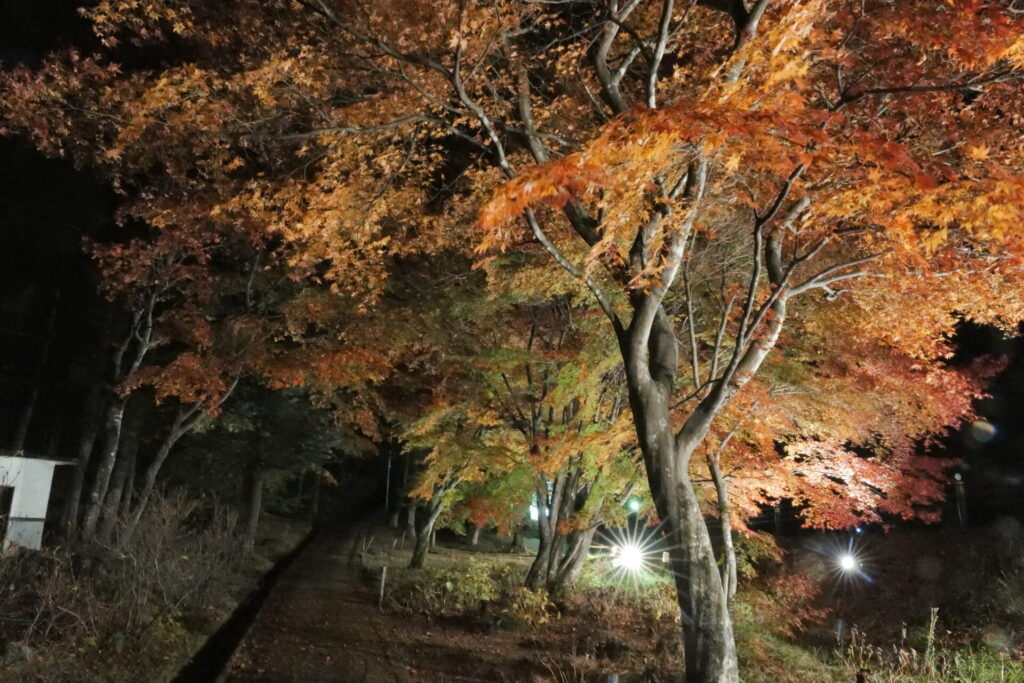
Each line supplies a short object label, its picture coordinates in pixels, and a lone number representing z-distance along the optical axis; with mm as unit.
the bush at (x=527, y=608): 13062
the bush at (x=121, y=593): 7555
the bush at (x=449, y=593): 14289
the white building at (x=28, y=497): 12766
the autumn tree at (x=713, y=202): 6332
